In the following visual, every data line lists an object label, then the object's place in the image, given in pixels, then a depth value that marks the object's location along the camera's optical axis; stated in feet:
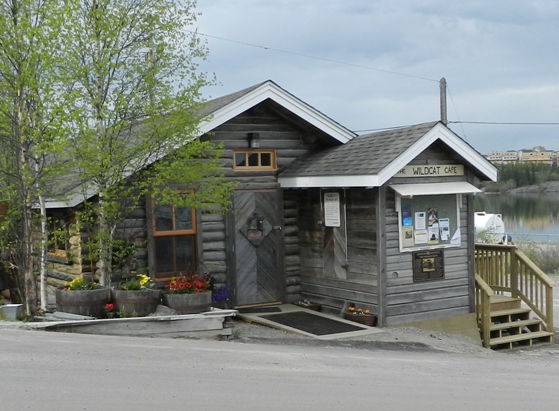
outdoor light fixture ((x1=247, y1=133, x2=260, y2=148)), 46.73
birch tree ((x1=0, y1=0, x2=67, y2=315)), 35.01
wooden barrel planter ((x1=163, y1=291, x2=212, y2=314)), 37.91
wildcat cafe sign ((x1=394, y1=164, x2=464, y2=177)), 43.39
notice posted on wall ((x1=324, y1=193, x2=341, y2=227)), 45.57
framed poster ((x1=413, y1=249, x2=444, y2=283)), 44.06
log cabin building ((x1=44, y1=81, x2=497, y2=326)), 42.98
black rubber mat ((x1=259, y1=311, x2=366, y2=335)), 41.04
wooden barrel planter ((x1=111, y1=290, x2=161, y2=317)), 37.35
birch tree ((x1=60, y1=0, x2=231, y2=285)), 37.19
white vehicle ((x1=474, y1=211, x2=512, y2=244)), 116.57
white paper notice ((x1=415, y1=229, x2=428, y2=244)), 44.09
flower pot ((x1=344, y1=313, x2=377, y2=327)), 42.93
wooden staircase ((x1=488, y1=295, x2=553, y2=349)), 46.91
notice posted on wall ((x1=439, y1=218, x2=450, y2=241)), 45.20
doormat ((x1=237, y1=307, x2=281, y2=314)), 45.43
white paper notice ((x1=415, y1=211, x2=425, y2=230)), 44.06
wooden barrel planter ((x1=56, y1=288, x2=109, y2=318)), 36.68
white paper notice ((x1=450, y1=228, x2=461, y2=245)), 45.60
